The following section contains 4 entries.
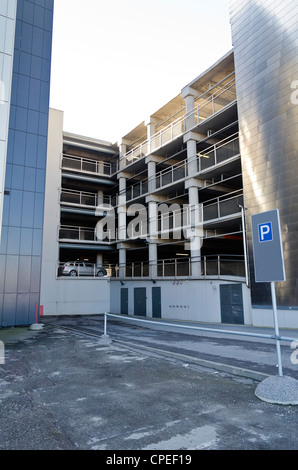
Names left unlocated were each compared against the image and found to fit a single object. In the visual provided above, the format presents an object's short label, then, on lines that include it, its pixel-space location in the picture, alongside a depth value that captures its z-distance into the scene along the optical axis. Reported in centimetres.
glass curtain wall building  1755
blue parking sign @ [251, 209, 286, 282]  540
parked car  2680
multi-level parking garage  1953
